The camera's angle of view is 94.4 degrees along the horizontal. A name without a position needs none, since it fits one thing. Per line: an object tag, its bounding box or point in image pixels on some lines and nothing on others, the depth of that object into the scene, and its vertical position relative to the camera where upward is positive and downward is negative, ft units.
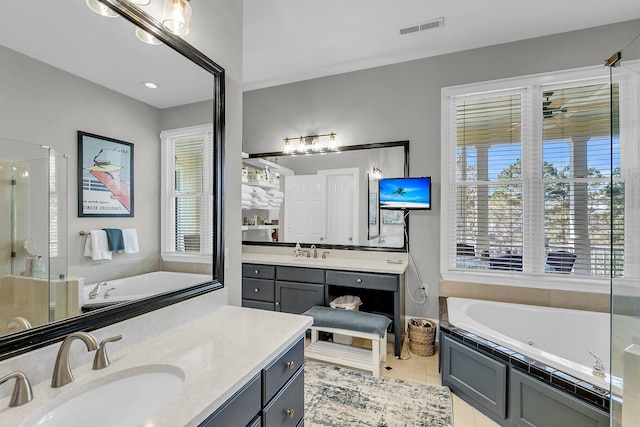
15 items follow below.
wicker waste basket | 9.19 -3.98
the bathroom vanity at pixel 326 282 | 9.06 -2.26
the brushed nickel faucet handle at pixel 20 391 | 2.53 -1.57
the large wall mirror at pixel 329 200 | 10.59 +0.47
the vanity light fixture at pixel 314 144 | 11.27 +2.69
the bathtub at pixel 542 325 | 7.43 -3.00
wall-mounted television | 9.72 +0.66
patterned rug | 6.27 -4.41
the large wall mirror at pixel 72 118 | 2.78 +1.06
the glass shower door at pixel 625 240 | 4.04 -0.40
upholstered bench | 7.99 -3.36
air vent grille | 8.36 +5.39
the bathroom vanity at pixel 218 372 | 2.61 -1.72
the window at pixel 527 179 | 8.48 +1.06
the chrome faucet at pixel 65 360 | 2.84 -1.45
